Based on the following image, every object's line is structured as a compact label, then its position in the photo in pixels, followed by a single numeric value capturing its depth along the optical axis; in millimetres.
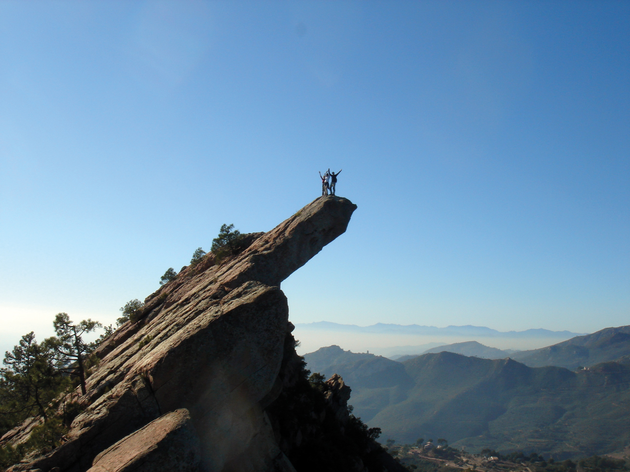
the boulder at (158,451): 15906
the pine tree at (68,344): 29250
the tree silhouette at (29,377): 27422
